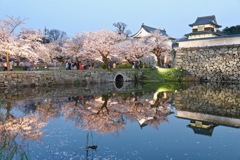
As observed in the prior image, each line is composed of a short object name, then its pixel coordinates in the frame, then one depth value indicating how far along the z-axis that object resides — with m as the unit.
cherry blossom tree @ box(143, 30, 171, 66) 37.48
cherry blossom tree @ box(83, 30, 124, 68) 29.53
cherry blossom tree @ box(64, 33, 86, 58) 35.94
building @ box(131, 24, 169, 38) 43.51
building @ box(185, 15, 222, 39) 39.16
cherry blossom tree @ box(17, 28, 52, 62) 23.06
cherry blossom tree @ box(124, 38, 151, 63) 35.00
